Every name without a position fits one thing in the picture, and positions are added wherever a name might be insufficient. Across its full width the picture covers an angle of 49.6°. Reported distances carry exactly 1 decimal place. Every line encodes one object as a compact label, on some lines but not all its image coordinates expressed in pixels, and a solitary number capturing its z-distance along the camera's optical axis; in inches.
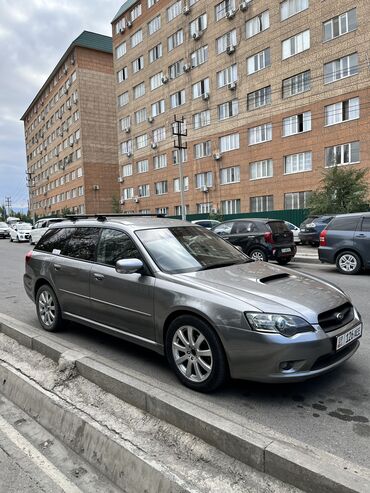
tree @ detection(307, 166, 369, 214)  820.6
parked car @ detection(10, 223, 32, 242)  1153.4
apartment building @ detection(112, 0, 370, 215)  1035.3
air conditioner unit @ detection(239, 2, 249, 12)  1224.2
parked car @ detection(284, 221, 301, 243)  790.2
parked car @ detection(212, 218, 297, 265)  475.8
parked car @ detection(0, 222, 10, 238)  1398.9
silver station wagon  122.0
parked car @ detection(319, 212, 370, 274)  393.7
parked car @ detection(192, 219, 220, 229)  876.2
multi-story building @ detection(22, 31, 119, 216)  2262.6
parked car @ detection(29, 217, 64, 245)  965.8
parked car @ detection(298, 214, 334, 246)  699.4
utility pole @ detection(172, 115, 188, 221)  1476.7
